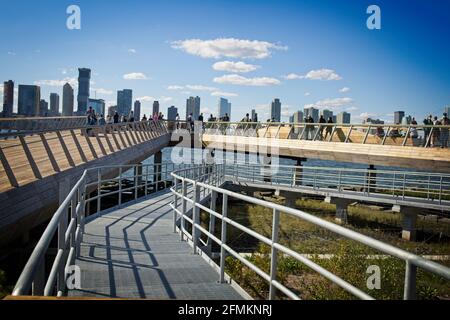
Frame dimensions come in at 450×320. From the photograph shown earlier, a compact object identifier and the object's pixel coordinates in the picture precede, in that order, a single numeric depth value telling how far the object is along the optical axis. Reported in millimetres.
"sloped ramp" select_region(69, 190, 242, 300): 4891
